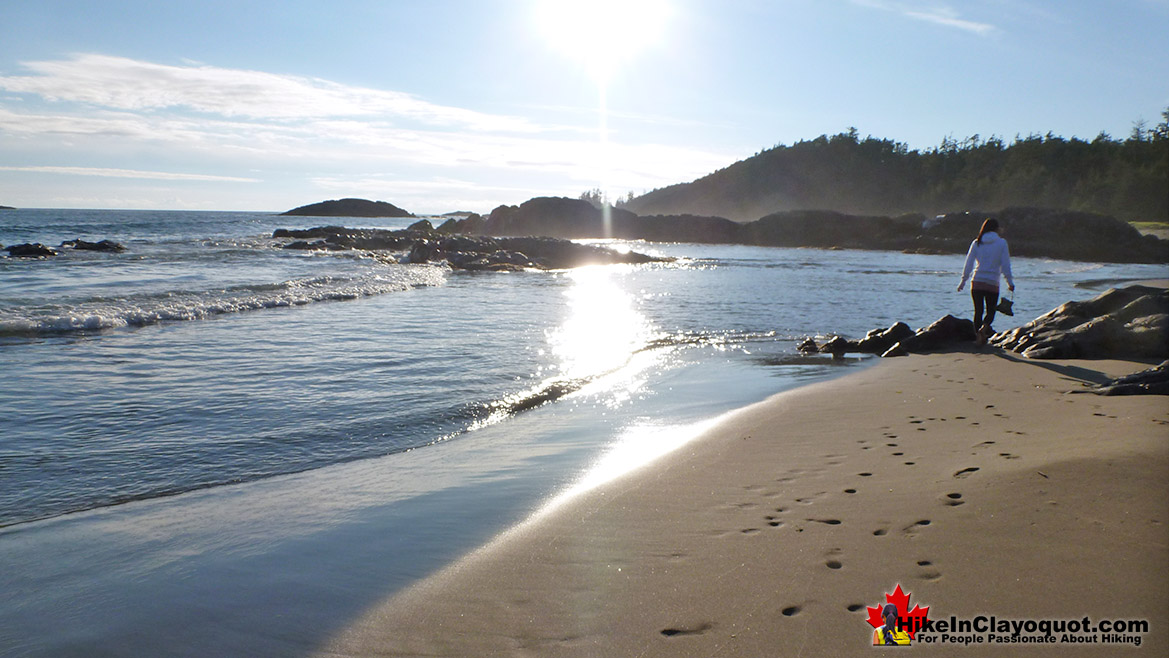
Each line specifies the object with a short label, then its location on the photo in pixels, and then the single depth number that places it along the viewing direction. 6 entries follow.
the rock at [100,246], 28.83
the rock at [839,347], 9.87
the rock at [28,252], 24.11
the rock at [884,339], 10.10
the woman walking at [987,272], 9.70
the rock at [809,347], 10.14
